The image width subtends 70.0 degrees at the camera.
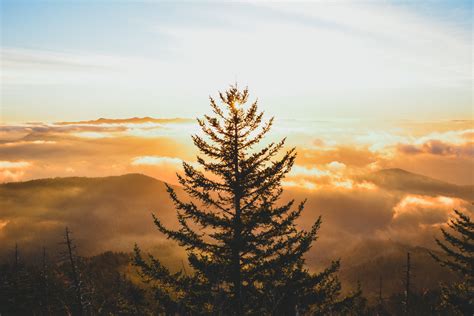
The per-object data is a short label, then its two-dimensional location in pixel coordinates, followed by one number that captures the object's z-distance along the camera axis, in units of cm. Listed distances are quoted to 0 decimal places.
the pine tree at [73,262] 2808
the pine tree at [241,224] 1474
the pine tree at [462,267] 1853
